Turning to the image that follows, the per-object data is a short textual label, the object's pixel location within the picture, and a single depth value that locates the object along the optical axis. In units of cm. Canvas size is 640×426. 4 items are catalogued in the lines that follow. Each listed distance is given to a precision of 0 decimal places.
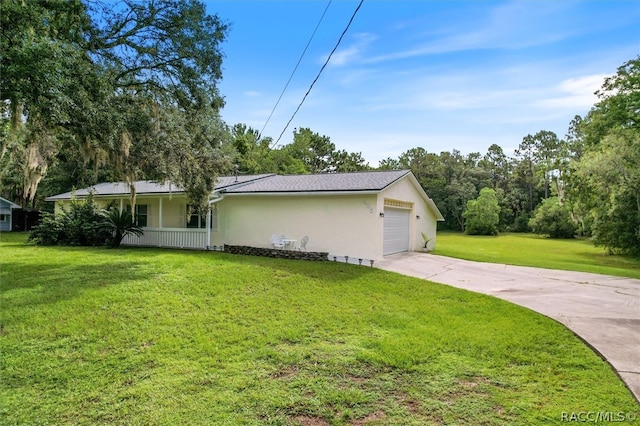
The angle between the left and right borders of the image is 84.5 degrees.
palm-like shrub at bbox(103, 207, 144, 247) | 1456
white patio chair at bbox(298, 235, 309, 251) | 1295
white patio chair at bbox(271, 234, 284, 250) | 1304
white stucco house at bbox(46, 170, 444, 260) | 1195
